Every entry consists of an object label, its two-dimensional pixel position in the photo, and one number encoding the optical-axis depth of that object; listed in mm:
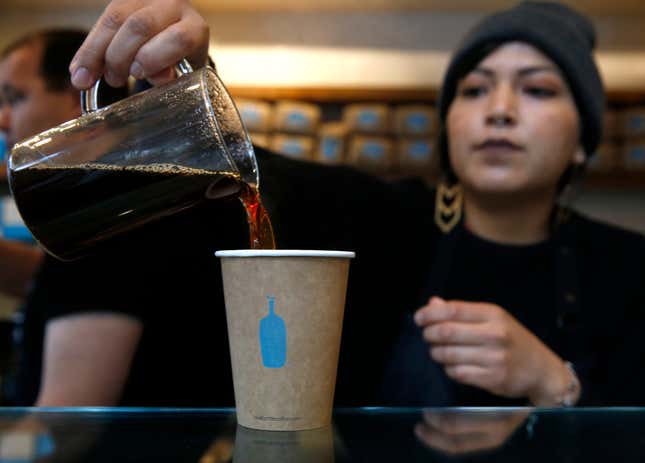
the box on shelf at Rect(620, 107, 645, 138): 2338
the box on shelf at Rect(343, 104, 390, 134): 2391
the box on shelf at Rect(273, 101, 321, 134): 2385
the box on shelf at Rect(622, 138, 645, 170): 2355
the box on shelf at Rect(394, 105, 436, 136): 2381
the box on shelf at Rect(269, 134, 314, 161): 2357
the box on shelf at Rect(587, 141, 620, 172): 2387
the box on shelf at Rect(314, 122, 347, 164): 2369
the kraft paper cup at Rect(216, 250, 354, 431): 558
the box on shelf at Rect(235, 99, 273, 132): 2391
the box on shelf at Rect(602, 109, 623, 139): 2391
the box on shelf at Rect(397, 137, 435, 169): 2387
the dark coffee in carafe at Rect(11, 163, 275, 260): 605
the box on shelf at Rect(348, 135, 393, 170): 2361
